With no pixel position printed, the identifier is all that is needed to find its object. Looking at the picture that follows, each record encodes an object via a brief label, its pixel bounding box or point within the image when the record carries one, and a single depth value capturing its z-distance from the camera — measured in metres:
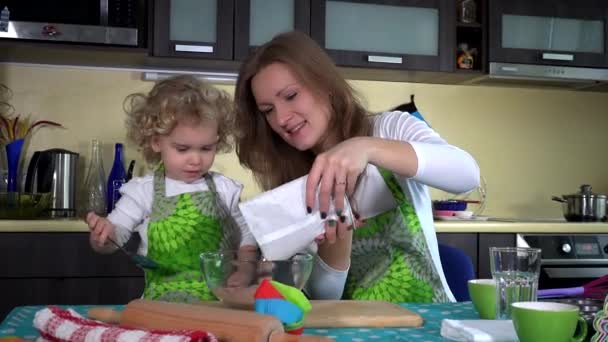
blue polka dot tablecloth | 0.91
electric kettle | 2.70
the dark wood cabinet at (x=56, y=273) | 2.39
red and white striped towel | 0.72
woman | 1.39
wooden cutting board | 0.97
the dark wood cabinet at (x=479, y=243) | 2.70
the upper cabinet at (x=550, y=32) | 3.01
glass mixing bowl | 0.92
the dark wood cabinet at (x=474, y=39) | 3.02
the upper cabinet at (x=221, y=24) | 2.71
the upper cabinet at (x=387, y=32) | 2.87
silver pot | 2.95
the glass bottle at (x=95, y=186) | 2.77
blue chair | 1.56
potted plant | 2.72
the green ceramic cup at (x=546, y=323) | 0.81
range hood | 2.99
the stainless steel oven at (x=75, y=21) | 2.54
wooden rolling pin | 0.76
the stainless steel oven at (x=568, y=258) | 2.76
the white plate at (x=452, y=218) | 2.87
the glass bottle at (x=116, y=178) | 2.76
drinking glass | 0.97
